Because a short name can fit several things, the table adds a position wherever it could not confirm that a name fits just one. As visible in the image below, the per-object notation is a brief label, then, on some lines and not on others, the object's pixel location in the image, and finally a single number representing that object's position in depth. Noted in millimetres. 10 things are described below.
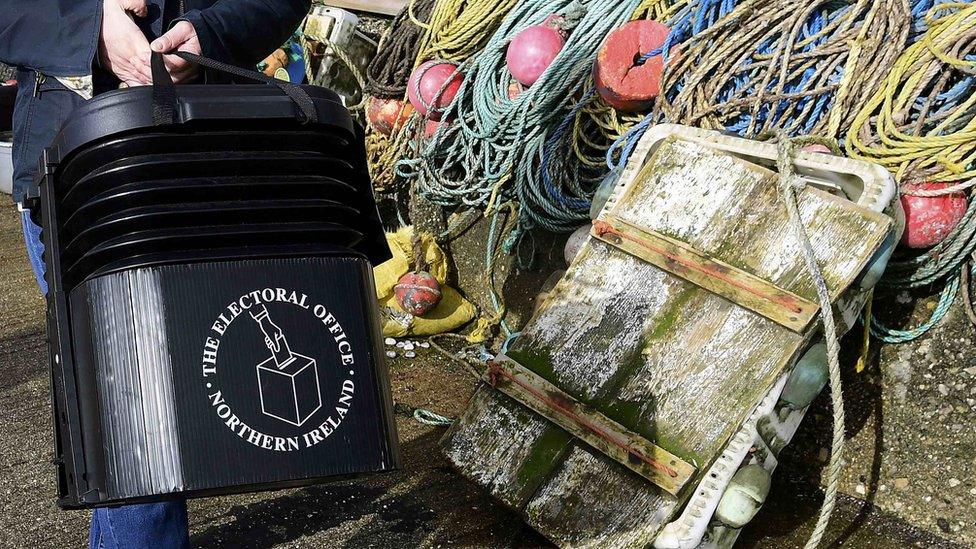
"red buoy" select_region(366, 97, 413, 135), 4320
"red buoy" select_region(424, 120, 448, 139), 4090
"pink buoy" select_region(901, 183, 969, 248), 2541
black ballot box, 1322
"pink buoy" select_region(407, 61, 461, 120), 3967
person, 1620
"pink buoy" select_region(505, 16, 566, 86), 3510
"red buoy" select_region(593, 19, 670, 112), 3172
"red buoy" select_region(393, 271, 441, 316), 3791
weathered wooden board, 2260
